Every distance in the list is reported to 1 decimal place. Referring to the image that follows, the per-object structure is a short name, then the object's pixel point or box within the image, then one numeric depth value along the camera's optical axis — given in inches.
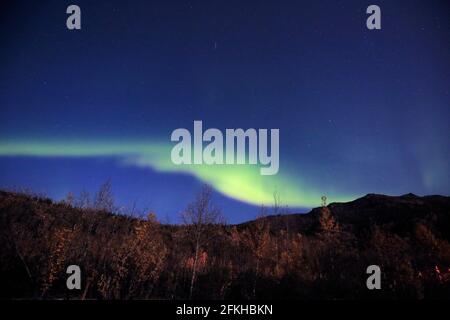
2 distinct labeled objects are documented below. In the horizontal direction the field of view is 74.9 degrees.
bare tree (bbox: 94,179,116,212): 1113.4
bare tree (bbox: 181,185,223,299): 999.6
